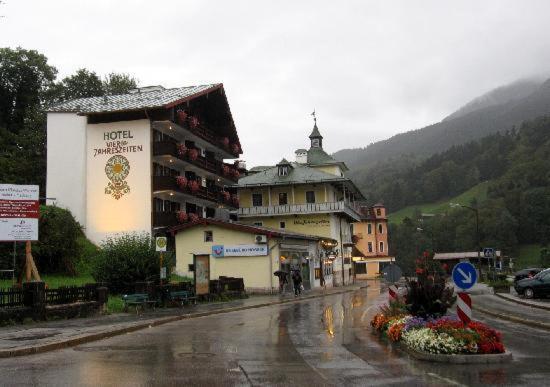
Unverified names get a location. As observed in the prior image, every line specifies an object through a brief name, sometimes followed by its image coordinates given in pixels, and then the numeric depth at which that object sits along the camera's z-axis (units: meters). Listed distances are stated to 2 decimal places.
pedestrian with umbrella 40.91
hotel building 44.47
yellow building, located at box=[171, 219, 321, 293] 41.78
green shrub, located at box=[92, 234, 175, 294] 28.41
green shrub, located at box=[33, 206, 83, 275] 31.58
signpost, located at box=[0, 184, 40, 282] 20.58
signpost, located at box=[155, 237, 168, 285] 24.48
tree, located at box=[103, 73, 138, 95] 67.62
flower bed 11.71
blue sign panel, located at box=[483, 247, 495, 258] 42.12
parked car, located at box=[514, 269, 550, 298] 32.20
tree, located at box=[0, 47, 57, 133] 61.31
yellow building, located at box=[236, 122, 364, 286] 60.47
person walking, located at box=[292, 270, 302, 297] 38.97
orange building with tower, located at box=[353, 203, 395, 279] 100.38
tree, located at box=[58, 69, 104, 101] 65.44
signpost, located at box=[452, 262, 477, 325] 12.80
